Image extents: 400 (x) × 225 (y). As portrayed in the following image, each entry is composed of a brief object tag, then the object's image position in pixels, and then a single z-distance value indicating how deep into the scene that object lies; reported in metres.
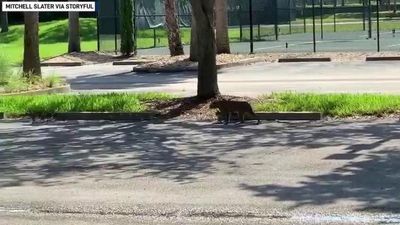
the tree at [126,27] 31.61
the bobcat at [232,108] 12.27
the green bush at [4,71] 18.69
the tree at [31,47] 18.52
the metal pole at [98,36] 35.47
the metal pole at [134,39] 32.66
